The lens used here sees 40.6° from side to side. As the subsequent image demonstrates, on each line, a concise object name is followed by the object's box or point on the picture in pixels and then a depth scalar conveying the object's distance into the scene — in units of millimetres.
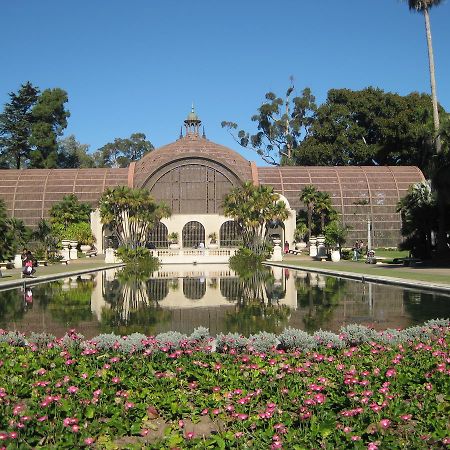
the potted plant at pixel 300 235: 64625
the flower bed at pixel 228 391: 5750
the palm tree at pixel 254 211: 52781
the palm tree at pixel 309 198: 62000
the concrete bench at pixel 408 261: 38012
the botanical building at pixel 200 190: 67438
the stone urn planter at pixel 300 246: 64544
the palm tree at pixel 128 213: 51812
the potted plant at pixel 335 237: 50719
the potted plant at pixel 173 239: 66688
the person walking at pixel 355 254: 48038
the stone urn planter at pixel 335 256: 48531
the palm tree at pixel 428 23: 38688
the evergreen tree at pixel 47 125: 85250
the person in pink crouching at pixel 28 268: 28331
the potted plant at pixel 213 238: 67250
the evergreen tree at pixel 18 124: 88875
